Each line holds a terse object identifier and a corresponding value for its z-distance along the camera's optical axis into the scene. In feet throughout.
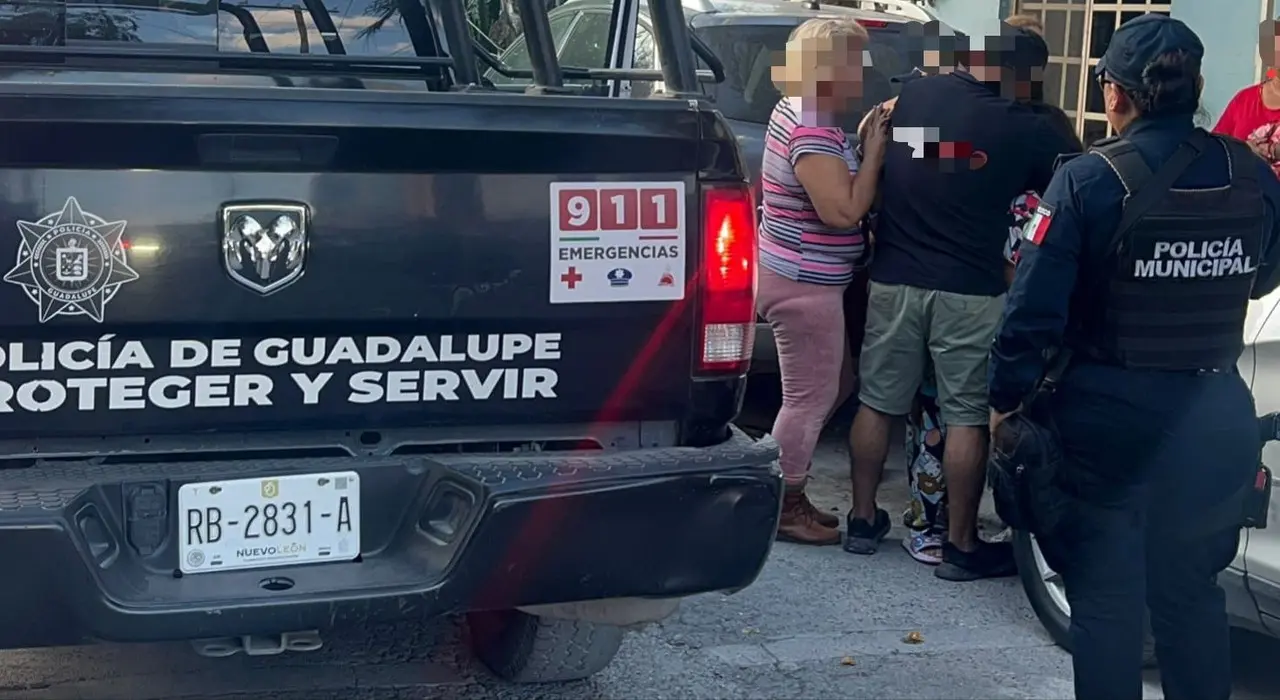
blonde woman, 16.16
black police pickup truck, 9.27
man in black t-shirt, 15.62
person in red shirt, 19.20
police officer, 10.68
